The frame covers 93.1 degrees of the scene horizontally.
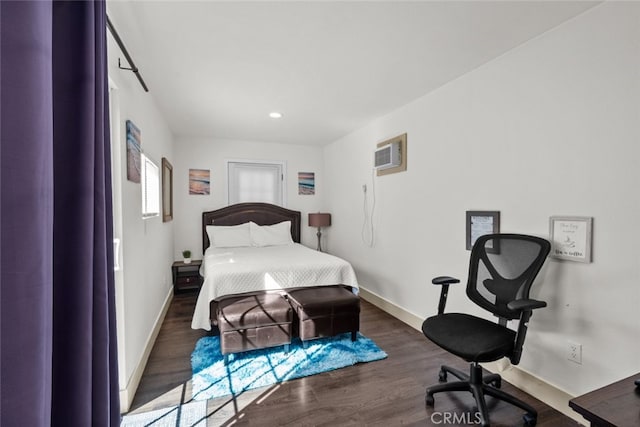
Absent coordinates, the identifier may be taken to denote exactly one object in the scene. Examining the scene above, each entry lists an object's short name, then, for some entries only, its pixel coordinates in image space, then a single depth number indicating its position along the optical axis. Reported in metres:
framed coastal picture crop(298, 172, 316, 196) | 5.41
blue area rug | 2.19
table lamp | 5.02
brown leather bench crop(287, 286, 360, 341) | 2.65
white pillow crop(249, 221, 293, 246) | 4.58
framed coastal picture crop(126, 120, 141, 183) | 2.04
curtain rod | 1.64
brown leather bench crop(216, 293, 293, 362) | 2.49
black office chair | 1.71
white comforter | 2.74
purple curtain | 0.47
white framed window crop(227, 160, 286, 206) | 5.04
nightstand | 4.32
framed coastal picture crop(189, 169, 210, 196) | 4.80
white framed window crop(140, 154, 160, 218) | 2.50
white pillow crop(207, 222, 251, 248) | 4.44
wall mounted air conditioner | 3.41
